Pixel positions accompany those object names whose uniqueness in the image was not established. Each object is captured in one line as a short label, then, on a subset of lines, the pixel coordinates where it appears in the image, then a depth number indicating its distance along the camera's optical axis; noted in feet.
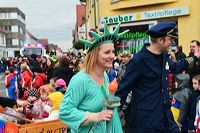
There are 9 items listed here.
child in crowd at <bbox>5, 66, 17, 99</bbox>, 44.68
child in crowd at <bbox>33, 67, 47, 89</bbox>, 37.65
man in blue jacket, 13.73
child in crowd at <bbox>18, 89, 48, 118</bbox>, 21.34
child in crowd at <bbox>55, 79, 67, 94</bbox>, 27.84
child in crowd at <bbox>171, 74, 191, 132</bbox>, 22.61
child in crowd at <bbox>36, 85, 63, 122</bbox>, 19.62
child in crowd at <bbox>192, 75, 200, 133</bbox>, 20.53
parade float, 18.15
